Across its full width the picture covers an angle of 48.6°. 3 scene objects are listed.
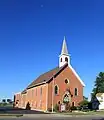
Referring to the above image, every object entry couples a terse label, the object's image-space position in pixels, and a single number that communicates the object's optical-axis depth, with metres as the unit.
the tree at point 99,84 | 51.28
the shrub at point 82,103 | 26.43
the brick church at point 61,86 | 25.58
